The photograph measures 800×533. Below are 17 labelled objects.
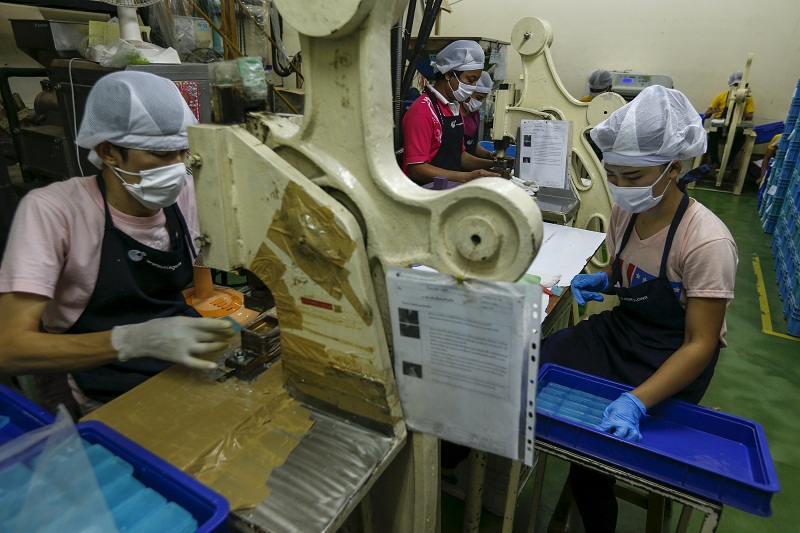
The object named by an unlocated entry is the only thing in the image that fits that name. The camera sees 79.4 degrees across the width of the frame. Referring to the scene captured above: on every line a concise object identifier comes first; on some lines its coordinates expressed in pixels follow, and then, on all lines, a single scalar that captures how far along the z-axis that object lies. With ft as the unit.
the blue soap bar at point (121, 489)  2.82
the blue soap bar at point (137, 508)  2.71
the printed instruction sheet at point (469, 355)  2.84
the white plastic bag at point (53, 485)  2.53
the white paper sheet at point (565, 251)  7.20
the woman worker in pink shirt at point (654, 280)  4.48
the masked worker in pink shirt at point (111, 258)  3.92
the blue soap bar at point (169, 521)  2.68
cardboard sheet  3.31
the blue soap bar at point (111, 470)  2.95
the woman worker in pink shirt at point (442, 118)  10.26
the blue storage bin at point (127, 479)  2.71
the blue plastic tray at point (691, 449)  3.51
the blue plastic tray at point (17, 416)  3.30
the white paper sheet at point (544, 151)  9.14
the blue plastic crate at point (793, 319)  11.76
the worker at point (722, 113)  23.26
